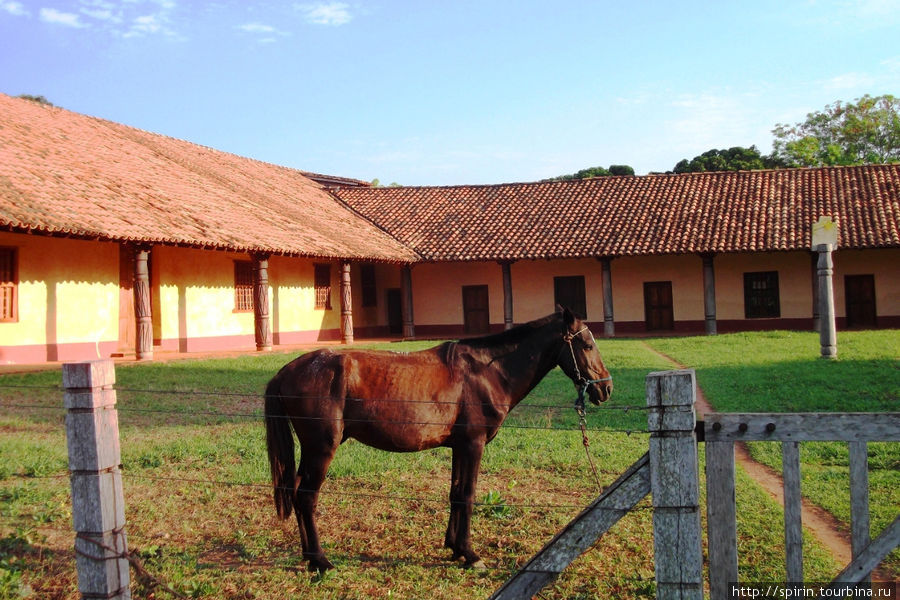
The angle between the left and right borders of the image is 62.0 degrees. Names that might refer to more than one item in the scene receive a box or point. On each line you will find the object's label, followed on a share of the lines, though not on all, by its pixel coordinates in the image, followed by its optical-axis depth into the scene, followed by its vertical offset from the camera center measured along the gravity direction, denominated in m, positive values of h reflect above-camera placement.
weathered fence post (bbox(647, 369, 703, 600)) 2.74 -0.73
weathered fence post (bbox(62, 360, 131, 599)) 3.37 -0.72
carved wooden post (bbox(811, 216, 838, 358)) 14.20 +0.21
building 14.99 +1.42
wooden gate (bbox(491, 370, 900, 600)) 2.75 -0.77
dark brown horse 4.54 -0.59
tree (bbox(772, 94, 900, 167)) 48.47 +9.86
